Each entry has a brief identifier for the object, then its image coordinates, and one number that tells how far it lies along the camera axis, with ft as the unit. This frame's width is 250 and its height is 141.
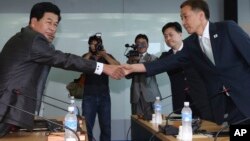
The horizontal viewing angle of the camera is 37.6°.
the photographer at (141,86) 14.17
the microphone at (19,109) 6.63
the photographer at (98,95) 14.61
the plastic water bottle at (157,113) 9.54
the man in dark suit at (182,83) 8.80
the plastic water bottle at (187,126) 6.74
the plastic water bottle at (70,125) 6.42
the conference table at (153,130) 6.87
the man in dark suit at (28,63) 6.93
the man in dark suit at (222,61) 7.45
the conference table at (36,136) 6.73
